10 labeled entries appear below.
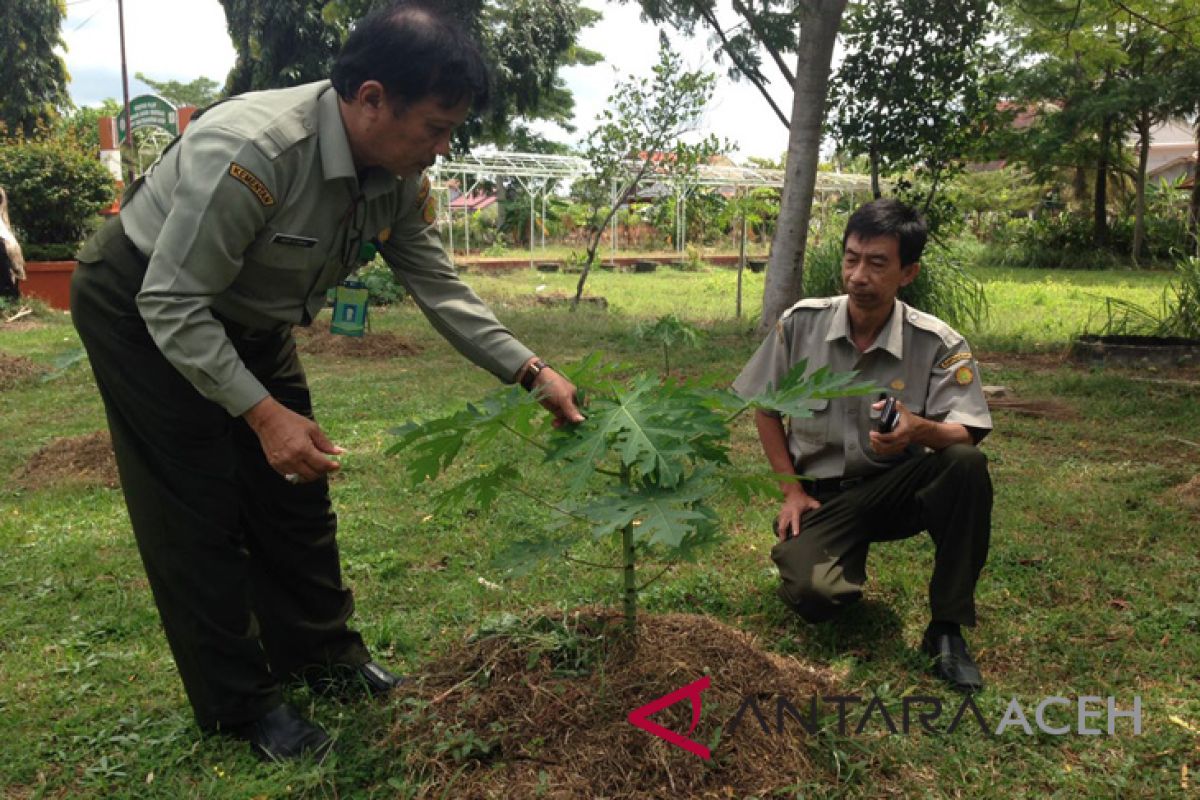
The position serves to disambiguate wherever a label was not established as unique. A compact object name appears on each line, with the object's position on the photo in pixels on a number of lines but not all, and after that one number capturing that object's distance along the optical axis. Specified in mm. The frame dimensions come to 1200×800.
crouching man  2742
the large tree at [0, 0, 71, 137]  25062
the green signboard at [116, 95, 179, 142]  14117
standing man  1978
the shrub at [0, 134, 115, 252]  12922
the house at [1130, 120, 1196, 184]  39088
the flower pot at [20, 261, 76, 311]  12781
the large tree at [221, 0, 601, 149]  11727
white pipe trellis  20078
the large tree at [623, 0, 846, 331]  7770
